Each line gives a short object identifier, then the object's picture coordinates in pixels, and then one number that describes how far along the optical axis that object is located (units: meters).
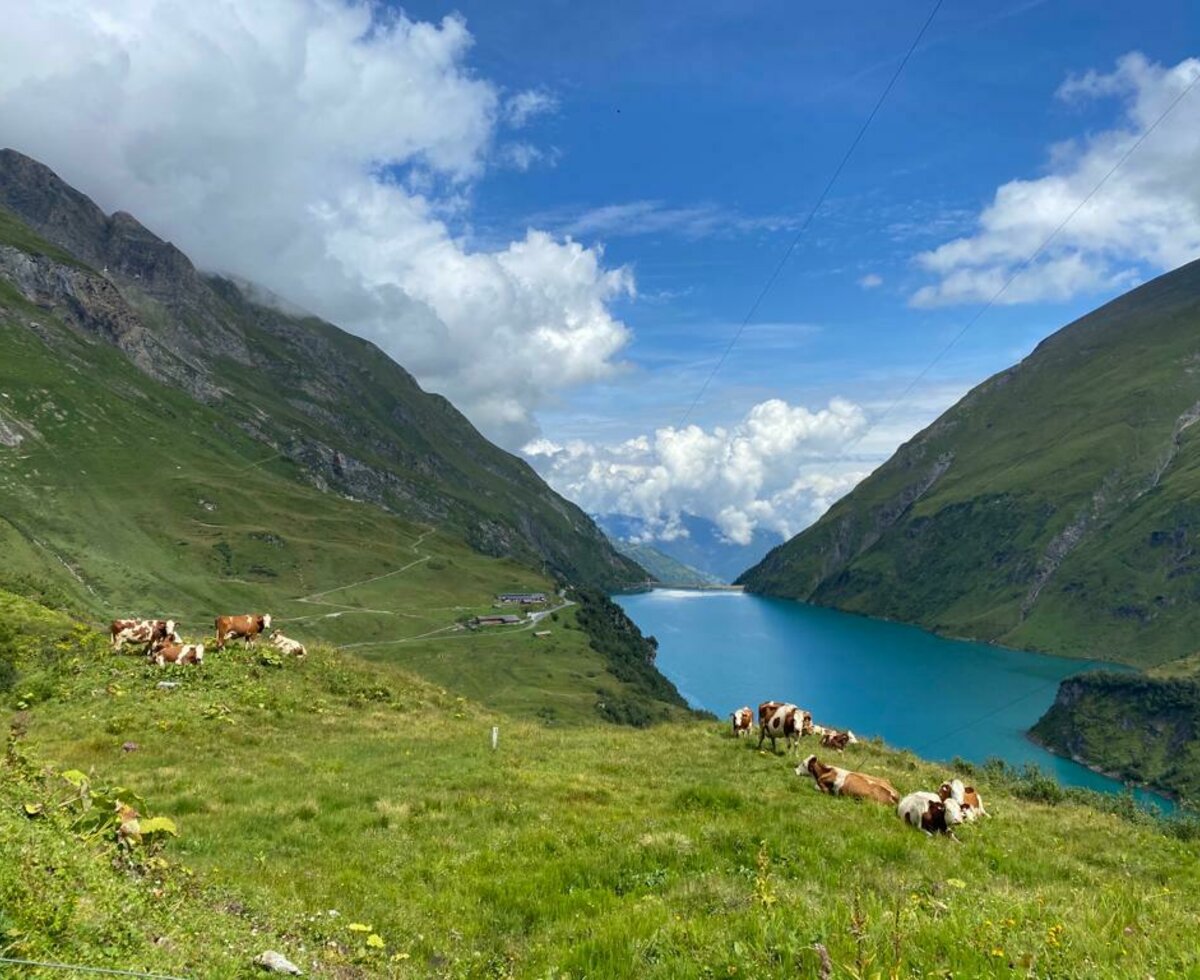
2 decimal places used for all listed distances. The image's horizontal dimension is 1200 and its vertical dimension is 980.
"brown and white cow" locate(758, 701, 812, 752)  27.46
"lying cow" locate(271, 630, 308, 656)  36.75
